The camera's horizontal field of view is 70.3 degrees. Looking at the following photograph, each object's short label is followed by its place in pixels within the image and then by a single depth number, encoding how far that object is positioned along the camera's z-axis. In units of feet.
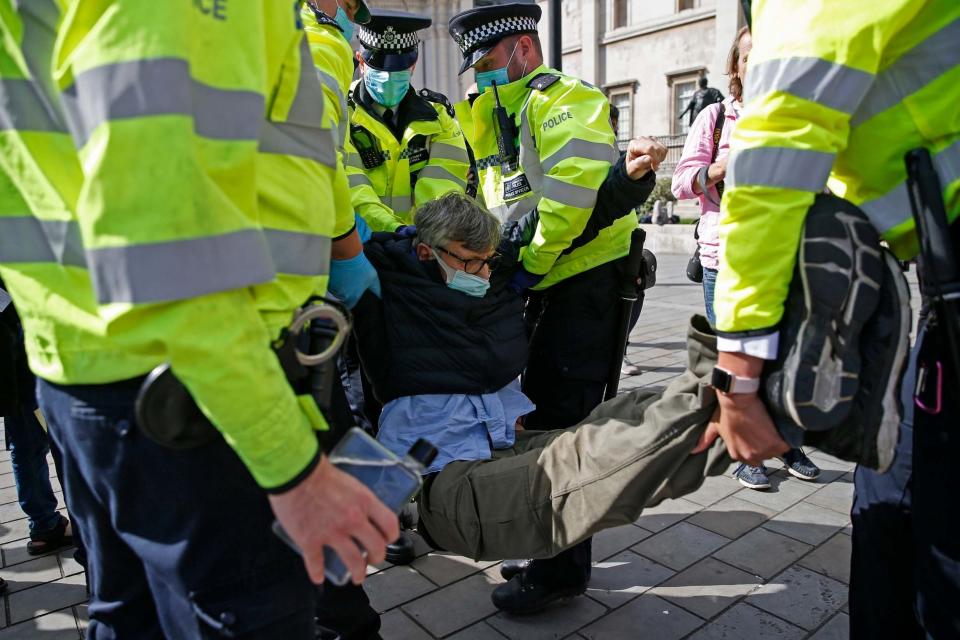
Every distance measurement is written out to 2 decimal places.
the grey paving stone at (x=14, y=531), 10.17
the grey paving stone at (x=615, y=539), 9.39
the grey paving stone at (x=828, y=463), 11.82
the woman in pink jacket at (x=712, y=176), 11.03
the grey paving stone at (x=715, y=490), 10.79
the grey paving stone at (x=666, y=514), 10.03
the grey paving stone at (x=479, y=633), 7.70
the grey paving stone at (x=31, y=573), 8.93
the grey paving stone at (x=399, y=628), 7.72
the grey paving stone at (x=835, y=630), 7.43
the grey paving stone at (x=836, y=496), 10.37
